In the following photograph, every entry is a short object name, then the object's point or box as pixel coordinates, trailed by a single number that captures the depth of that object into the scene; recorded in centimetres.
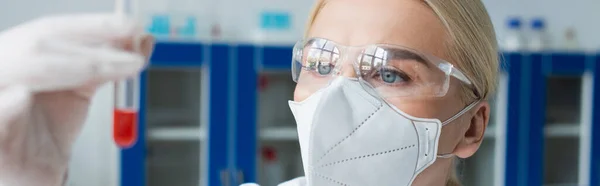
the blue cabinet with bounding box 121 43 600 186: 246
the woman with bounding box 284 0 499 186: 94
